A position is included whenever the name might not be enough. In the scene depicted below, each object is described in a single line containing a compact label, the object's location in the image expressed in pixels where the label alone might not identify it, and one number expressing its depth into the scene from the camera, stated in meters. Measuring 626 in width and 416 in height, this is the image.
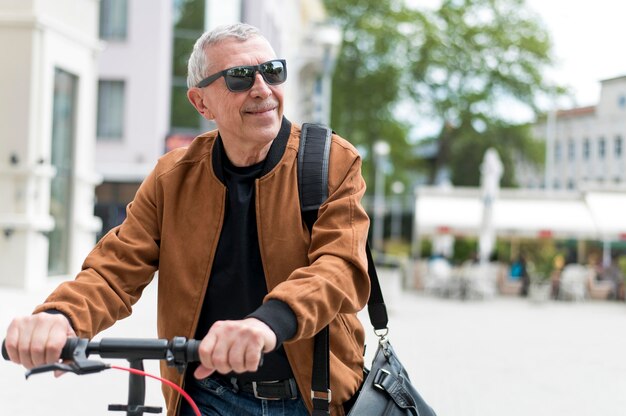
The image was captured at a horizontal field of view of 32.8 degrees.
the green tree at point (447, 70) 45.09
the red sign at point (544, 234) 28.58
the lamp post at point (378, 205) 38.03
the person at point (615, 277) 28.19
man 2.51
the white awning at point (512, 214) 28.80
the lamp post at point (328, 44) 18.14
